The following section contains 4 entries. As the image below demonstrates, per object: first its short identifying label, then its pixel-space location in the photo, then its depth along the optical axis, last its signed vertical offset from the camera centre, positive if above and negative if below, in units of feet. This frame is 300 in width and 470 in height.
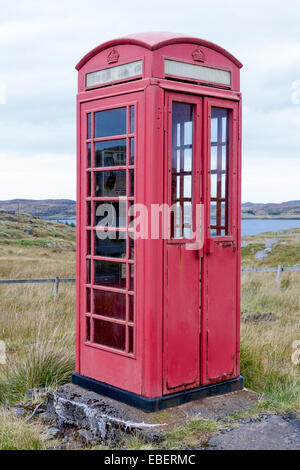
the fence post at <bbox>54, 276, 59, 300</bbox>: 37.47 -5.25
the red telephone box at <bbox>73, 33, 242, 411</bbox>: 14.23 -0.22
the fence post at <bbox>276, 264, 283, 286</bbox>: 46.71 -5.34
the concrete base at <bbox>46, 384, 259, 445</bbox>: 13.82 -5.52
